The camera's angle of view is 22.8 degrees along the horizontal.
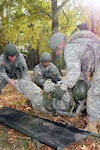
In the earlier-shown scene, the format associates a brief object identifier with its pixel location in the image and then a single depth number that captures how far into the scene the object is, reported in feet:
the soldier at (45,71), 22.52
